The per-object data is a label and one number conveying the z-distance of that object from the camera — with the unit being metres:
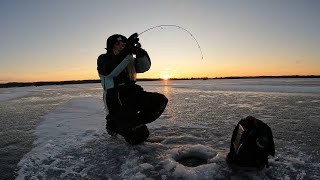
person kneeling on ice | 2.94
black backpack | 2.10
